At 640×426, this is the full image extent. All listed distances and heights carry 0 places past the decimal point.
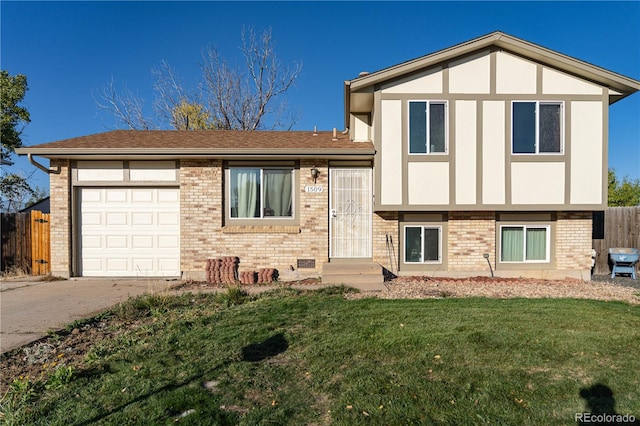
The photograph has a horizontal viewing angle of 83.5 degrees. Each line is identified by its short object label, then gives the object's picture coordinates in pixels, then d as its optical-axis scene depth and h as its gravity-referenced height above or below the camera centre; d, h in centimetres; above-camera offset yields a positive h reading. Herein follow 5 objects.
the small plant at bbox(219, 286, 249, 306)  675 -170
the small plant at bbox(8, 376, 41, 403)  323 -168
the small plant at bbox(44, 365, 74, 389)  344 -166
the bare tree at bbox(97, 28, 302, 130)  2105 +561
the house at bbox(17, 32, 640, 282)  888 +61
